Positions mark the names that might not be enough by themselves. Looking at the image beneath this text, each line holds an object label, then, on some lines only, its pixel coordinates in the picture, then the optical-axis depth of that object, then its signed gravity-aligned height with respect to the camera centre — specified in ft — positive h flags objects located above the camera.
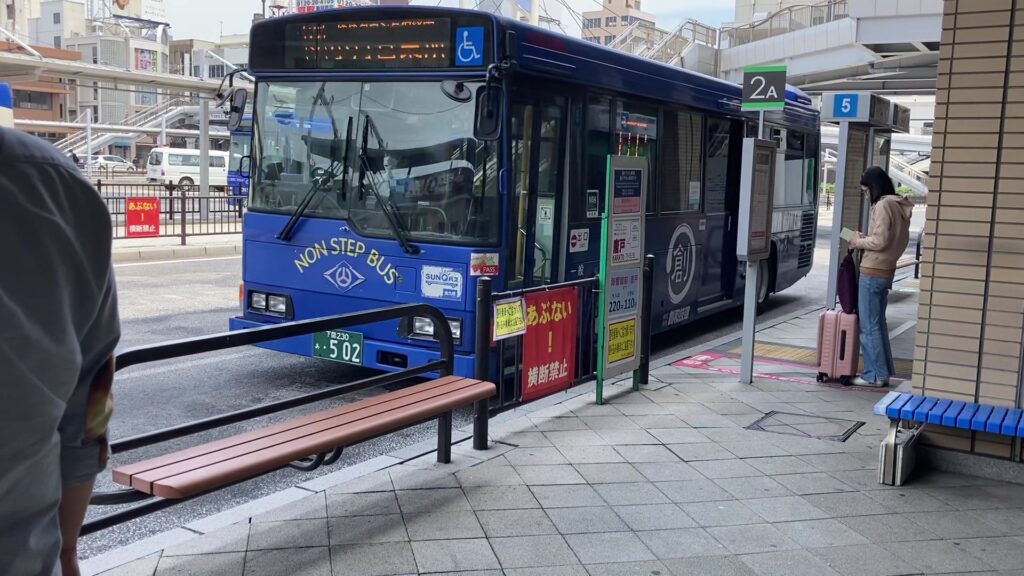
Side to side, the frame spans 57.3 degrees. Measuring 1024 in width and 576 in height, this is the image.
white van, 145.59 +0.62
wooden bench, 11.66 -3.82
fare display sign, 22.52 -1.91
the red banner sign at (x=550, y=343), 20.13 -3.48
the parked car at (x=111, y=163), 179.01 +1.06
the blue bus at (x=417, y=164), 22.31 +0.43
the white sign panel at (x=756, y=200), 25.31 -0.17
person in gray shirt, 5.08 -0.85
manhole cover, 21.01 -5.30
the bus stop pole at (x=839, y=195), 32.73 +0.06
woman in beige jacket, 25.36 -1.67
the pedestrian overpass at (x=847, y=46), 63.52 +12.66
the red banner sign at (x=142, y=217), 58.95 -2.96
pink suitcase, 26.34 -4.27
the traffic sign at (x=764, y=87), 25.79 +2.94
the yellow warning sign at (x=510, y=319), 18.71 -2.72
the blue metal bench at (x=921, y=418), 16.63 -3.86
